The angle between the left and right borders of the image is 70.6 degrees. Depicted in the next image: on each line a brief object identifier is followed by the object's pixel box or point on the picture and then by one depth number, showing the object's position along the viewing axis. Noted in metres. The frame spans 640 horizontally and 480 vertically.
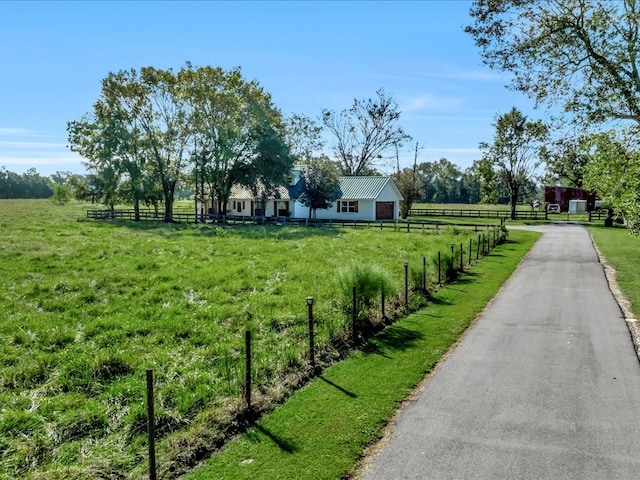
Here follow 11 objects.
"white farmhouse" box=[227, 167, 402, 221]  47.66
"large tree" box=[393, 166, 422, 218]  55.50
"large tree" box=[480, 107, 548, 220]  52.56
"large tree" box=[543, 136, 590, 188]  17.72
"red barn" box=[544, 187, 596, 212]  74.12
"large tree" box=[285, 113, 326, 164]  61.78
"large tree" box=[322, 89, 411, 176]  60.31
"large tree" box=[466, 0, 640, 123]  14.87
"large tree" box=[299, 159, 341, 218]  42.38
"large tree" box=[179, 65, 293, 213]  41.41
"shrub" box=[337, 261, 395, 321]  10.27
